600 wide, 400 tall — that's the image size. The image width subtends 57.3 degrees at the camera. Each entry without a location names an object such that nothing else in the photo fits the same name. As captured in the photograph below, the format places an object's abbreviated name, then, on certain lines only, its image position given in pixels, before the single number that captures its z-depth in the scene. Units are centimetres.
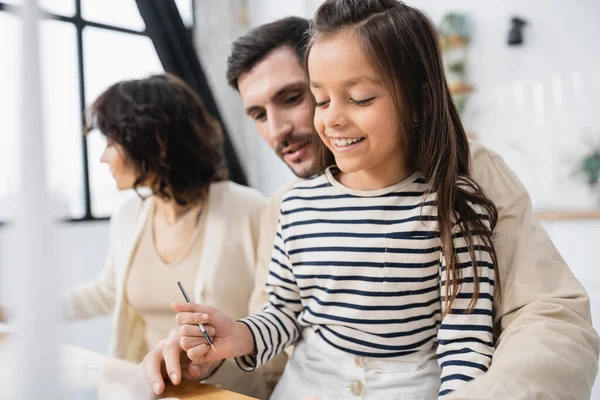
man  66
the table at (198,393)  75
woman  144
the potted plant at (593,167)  307
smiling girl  81
